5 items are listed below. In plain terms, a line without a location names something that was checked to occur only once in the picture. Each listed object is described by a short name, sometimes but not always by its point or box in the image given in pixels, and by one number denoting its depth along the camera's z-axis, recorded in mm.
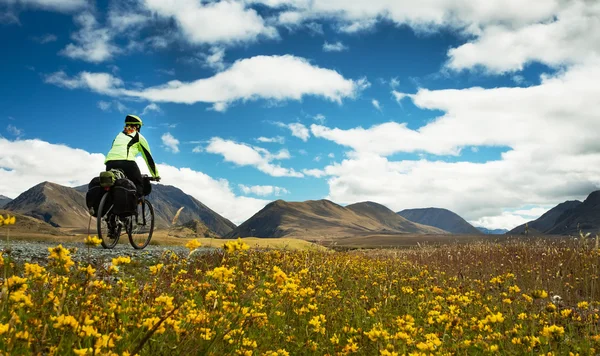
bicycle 10395
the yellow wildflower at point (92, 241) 2844
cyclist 10805
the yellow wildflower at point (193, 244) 3010
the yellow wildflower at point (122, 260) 3290
